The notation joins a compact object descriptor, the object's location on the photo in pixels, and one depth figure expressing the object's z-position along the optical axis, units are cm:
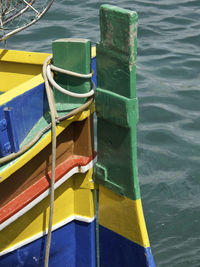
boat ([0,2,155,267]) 233
